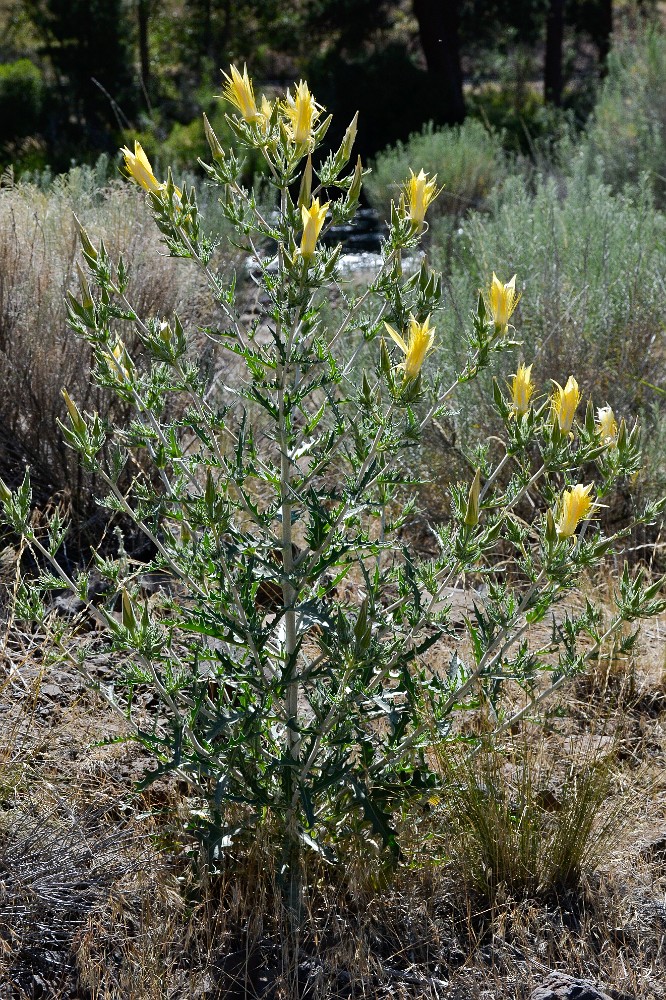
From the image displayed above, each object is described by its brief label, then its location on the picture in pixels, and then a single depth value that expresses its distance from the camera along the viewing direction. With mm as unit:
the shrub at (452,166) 9289
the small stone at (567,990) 1898
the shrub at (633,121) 7289
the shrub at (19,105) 15242
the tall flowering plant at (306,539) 1753
